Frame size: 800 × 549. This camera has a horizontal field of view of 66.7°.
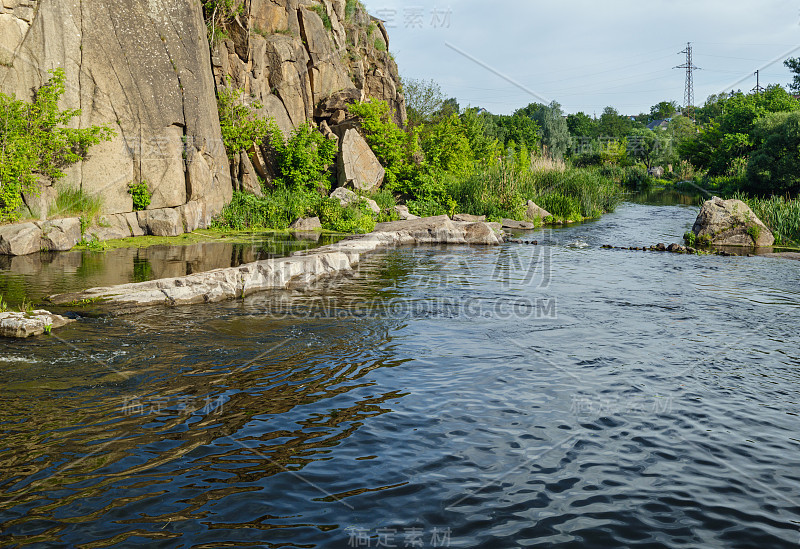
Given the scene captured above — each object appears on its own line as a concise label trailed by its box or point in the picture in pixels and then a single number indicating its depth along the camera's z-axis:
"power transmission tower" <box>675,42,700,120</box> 84.94
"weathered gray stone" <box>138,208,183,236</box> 17.62
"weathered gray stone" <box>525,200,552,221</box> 27.89
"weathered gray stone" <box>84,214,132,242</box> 15.91
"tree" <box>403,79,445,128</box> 49.97
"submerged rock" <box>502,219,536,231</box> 25.86
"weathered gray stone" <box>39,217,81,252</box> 14.46
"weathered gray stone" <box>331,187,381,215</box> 22.92
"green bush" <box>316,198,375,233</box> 21.42
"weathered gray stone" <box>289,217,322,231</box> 20.88
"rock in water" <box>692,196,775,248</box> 20.86
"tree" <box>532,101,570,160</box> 73.56
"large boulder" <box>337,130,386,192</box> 24.64
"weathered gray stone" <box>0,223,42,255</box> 13.55
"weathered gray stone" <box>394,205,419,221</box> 24.10
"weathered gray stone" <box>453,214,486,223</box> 25.42
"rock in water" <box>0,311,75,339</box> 7.73
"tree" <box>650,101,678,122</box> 128.12
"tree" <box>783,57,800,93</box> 58.22
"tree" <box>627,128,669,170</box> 75.81
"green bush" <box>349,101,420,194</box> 26.69
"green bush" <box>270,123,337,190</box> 23.44
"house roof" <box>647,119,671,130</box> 113.66
